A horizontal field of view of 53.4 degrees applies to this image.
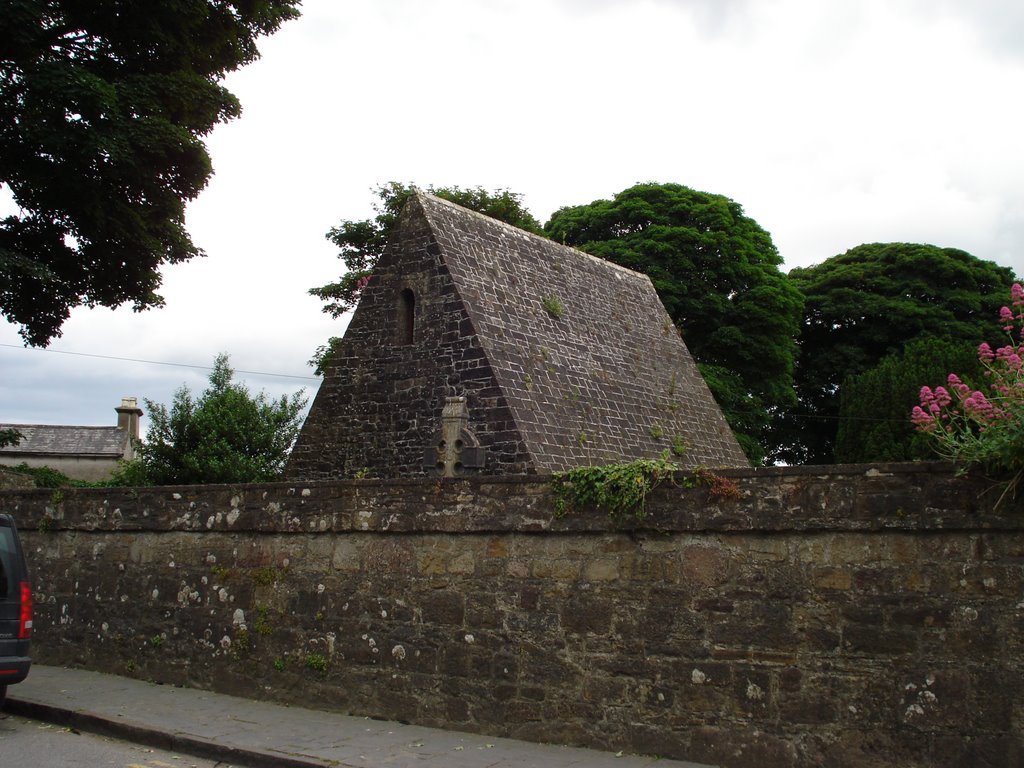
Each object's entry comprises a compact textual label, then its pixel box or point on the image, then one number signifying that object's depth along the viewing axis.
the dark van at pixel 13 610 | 8.73
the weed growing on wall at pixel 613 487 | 7.48
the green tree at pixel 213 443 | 32.34
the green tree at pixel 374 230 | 34.75
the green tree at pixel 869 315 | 39.66
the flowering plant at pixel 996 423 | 5.93
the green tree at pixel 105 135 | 17.70
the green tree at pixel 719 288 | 32.59
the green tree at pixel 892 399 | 31.48
